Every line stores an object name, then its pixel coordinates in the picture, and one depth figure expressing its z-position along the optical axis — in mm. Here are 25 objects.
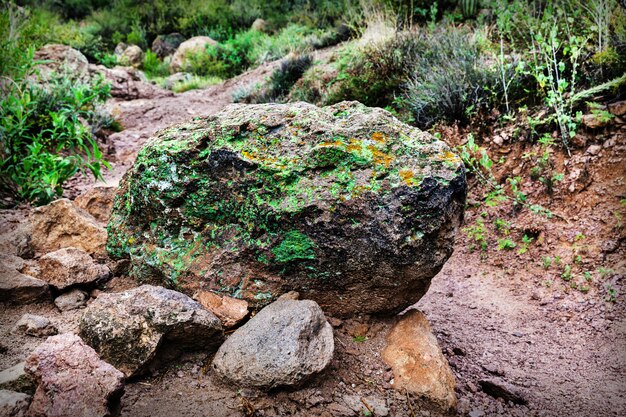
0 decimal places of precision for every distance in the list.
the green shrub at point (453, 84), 4953
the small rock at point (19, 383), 1720
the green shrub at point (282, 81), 8078
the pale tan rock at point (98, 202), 3713
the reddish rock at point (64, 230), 3049
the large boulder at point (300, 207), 2230
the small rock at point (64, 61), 7911
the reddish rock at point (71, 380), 1615
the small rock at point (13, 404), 1545
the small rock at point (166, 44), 13852
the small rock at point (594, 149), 4008
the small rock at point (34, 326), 2211
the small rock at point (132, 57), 12293
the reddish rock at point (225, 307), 2328
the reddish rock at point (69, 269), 2547
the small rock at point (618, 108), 4020
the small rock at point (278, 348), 1949
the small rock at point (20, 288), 2408
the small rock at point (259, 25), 13391
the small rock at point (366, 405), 1991
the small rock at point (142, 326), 1969
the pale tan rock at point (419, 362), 2100
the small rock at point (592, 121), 4066
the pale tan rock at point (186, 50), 12320
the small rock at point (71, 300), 2467
